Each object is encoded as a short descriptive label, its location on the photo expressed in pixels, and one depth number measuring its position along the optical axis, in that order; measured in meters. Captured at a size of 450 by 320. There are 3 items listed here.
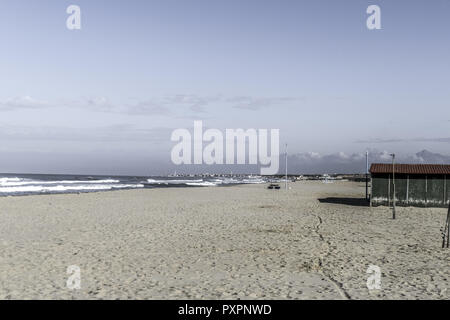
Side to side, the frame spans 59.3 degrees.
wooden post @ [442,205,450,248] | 13.79
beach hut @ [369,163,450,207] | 26.52
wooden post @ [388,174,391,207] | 26.92
